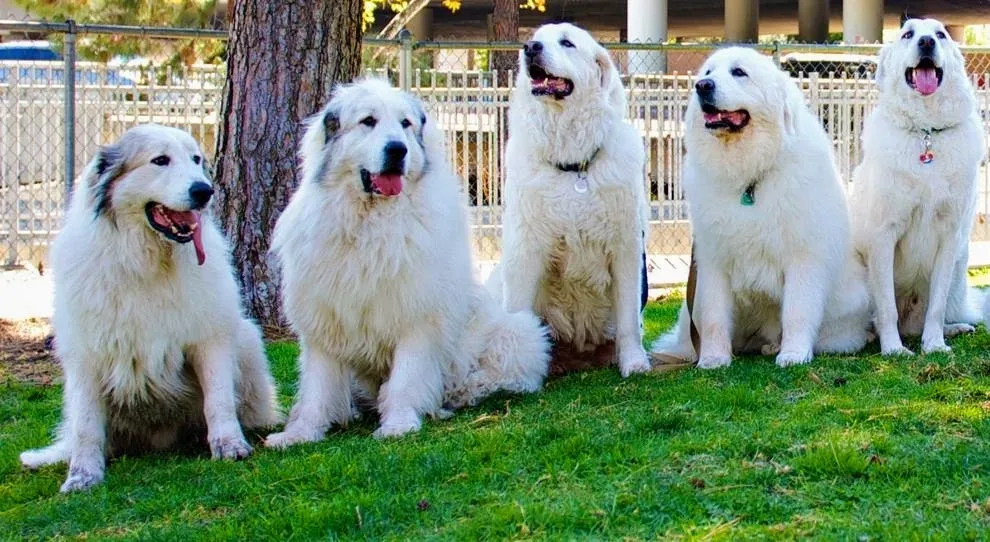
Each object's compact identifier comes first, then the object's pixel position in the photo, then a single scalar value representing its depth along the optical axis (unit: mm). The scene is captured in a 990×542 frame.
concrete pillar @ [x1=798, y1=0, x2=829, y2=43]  30234
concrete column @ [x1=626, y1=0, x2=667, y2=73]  25250
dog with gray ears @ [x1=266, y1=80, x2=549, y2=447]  5180
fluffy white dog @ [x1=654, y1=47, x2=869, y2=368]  6027
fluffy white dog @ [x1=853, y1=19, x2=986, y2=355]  6250
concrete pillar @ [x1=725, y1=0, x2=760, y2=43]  29297
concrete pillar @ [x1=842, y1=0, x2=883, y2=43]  26625
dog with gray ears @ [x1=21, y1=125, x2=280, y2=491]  4836
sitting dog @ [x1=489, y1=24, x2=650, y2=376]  6094
